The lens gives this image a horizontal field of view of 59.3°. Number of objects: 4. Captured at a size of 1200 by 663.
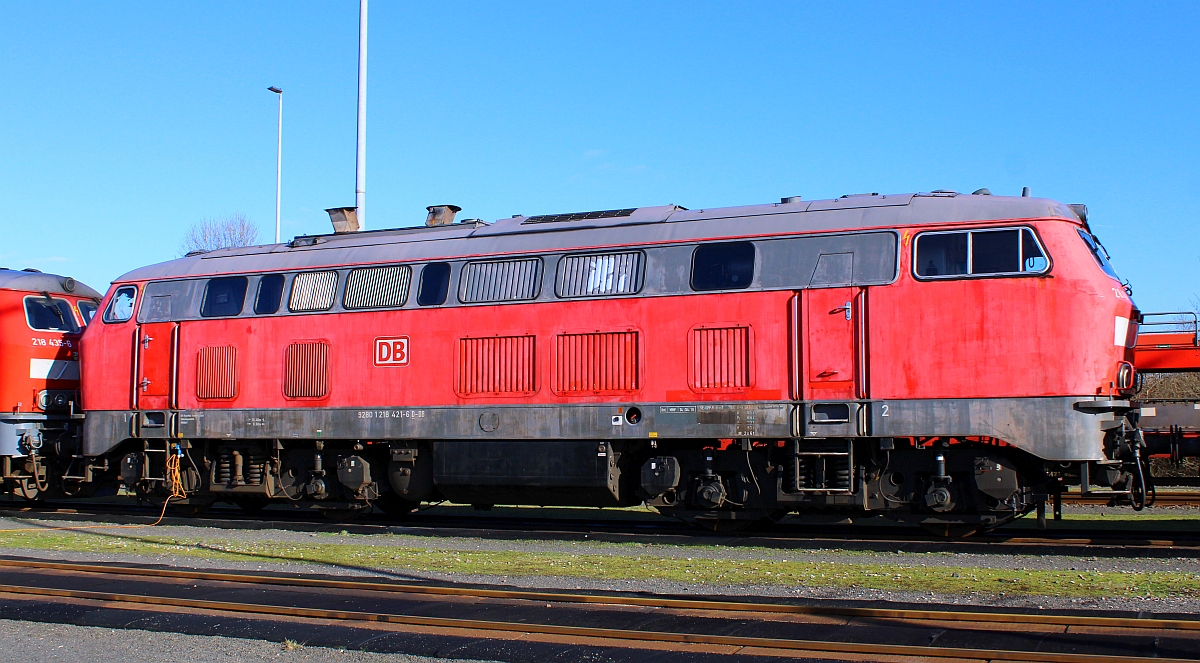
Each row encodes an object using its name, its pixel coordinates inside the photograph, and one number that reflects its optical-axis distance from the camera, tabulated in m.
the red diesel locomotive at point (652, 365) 12.62
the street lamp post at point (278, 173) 38.06
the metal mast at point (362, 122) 22.53
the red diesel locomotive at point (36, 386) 18.78
